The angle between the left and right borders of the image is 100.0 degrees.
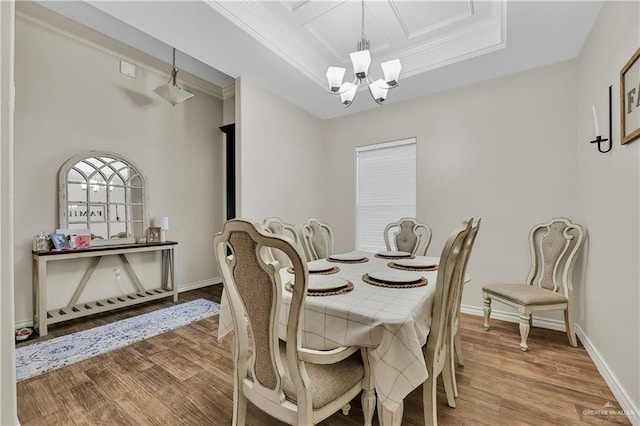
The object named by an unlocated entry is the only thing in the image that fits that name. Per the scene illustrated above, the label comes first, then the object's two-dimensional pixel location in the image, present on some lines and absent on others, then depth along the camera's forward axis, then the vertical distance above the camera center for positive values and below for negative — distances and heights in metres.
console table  2.54 -0.85
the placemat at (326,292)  1.36 -0.42
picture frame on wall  1.47 +0.65
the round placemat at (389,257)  2.40 -0.42
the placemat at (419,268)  1.90 -0.41
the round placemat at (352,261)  2.26 -0.42
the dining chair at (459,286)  1.46 -0.44
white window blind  3.61 +0.33
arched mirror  2.96 +0.17
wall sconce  1.89 +0.52
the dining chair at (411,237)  2.85 -0.28
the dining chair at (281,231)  2.35 -0.19
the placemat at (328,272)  1.84 -0.42
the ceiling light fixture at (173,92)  3.34 +1.51
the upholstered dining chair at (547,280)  2.25 -0.65
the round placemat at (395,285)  1.51 -0.42
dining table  1.05 -0.50
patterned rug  2.04 -1.16
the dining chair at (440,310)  1.23 -0.49
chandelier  2.01 +1.08
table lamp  3.55 -0.16
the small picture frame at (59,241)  2.73 -0.31
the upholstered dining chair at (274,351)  0.94 -0.54
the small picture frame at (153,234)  3.54 -0.31
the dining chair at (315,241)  2.80 -0.31
